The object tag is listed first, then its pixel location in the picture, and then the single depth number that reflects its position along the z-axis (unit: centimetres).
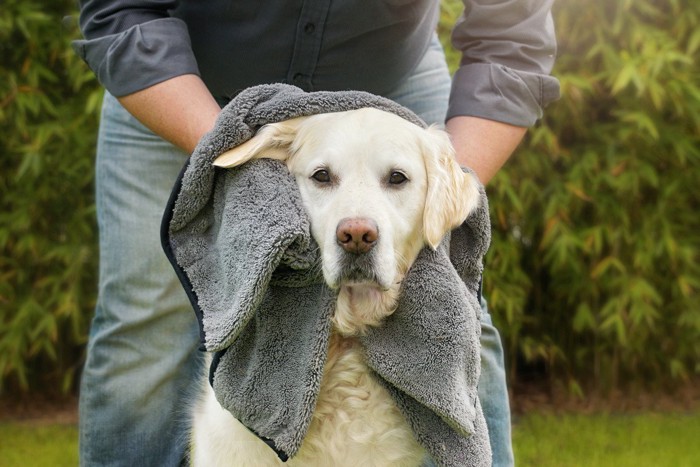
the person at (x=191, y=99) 215
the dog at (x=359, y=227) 196
